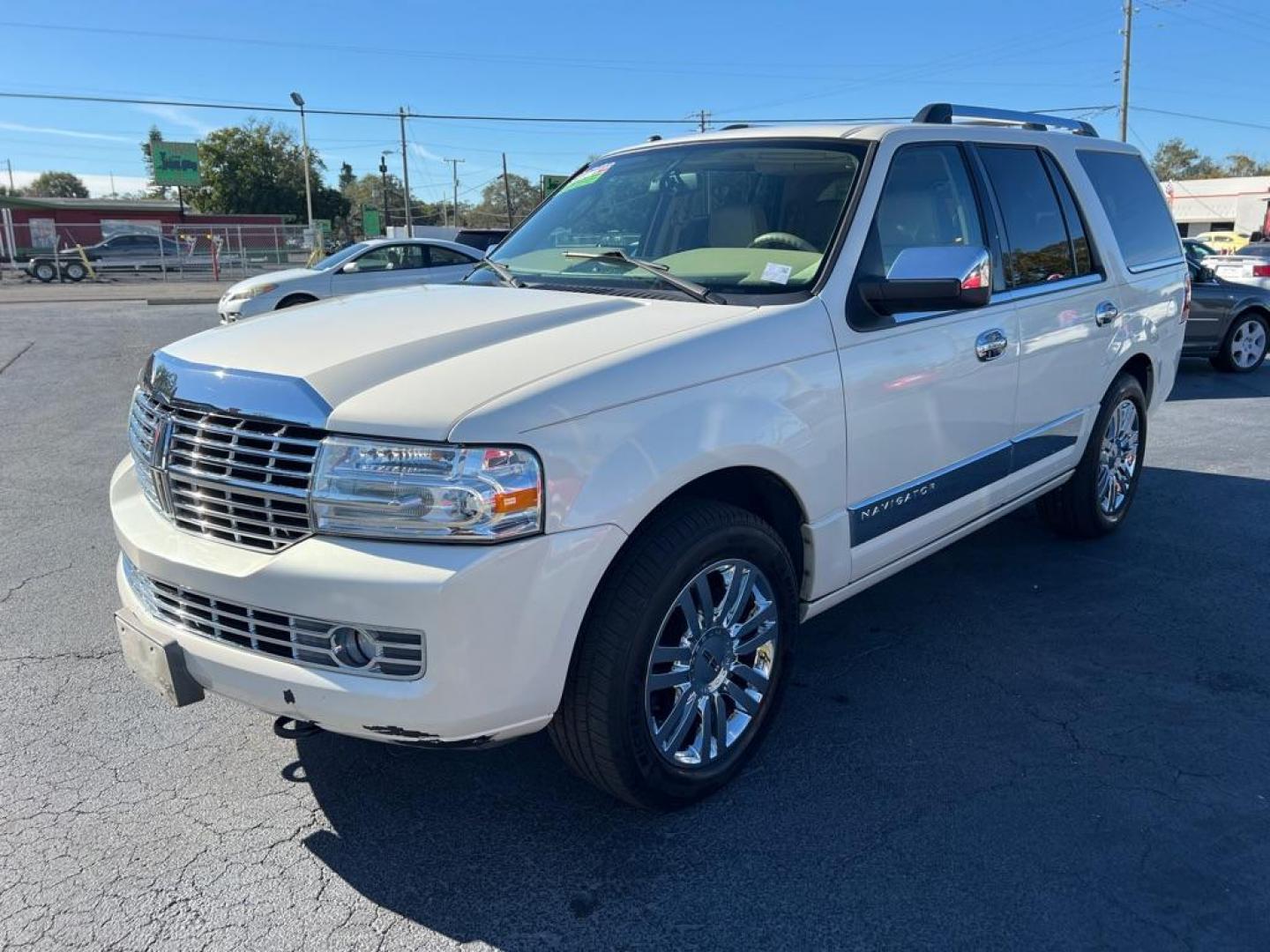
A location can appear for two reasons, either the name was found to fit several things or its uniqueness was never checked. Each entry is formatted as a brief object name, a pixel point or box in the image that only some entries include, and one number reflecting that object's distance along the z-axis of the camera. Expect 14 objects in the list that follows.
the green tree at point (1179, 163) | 96.19
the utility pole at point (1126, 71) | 41.47
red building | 40.31
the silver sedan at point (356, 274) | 13.35
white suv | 2.32
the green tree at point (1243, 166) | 92.19
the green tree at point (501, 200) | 100.50
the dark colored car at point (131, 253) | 37.44
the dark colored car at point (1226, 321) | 11.60
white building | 56.25
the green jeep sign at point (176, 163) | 61.09
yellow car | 41.01
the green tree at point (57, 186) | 108.56
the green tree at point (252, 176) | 72.56
